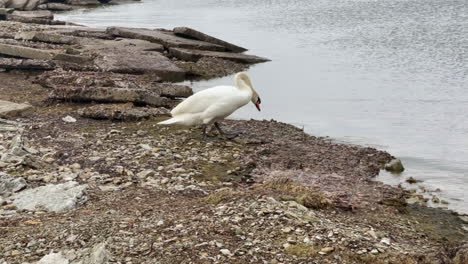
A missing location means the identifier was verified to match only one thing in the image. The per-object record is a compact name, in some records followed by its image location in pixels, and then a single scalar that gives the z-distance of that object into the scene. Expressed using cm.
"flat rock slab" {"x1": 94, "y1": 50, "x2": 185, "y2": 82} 1650
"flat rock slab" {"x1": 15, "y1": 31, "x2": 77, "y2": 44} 1955
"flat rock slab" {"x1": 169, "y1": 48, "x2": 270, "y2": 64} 2031
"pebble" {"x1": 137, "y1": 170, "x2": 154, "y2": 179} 833
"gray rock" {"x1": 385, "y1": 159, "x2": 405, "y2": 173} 1016
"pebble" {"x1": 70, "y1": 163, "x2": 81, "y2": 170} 861
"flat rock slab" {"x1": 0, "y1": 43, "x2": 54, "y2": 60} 1708
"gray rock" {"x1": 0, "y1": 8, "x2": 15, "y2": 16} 3045
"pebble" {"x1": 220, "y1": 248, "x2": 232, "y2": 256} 564
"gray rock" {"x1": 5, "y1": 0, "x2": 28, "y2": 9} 3809
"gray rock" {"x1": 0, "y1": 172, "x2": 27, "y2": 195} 746
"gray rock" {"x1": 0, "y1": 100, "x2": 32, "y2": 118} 1151
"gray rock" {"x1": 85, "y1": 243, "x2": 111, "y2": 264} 547
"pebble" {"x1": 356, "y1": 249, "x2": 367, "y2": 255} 579
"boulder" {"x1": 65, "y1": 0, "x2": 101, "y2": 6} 4816
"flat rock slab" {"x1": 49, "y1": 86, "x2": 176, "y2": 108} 1272
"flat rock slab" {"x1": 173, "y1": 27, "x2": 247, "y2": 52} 2284
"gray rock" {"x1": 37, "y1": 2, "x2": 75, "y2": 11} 4296
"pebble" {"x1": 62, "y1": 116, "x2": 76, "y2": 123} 1147
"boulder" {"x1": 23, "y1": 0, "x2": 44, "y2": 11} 3844
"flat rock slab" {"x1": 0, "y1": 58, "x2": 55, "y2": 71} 1609
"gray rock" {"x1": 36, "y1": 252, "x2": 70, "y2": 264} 553
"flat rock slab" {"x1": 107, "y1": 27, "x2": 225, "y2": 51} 2153
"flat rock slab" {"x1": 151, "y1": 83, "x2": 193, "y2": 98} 1426
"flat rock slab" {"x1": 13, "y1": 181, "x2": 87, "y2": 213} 699
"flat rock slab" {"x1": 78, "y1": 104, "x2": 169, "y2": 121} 1167
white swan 1007
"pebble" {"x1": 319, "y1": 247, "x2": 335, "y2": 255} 572
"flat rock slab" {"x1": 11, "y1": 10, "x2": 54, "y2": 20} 2989
